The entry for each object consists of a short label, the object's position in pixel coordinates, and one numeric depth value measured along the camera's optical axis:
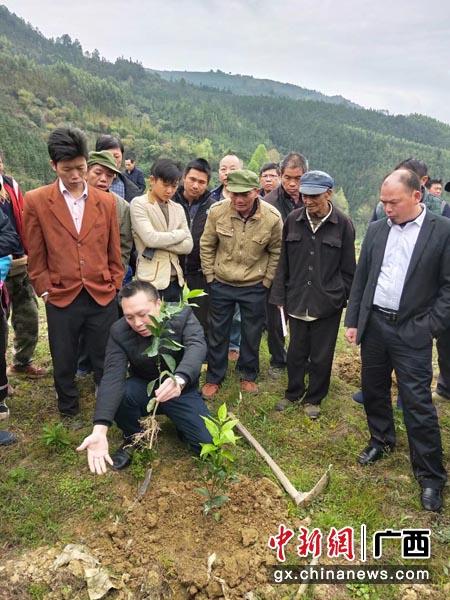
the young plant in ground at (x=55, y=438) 3.36
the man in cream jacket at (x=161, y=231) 3.79
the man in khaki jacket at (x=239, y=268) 4.00
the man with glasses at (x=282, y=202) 4.38
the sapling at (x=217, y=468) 2.64
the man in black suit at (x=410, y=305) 2.79
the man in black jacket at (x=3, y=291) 3.25
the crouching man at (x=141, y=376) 2.82
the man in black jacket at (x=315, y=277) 3.62
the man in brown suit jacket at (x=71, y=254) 3.13
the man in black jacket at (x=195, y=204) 4.24
